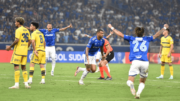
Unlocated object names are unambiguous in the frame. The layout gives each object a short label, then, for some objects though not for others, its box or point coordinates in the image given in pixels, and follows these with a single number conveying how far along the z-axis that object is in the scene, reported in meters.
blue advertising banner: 50.41
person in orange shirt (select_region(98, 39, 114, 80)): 23.87
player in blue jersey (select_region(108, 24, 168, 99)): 13.97
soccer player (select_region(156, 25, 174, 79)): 25.94
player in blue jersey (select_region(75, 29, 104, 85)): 18.66
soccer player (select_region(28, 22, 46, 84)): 19.30
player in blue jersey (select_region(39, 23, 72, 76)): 24.89
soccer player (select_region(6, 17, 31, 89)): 16.08
